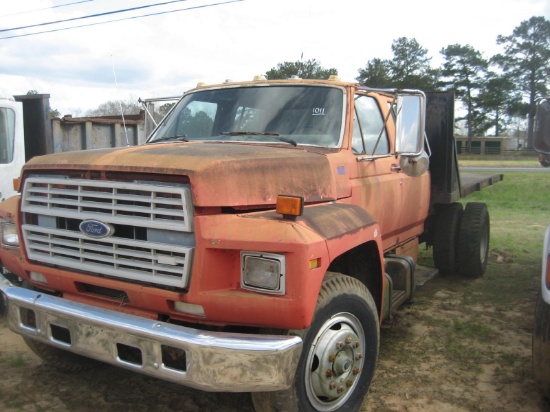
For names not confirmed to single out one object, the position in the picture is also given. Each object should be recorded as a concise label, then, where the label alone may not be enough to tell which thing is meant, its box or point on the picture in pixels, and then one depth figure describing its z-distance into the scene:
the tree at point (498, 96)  53.81
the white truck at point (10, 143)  6.43
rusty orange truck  2.64
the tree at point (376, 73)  46.06
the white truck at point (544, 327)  3.16
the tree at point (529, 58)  54.06
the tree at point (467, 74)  54.47
